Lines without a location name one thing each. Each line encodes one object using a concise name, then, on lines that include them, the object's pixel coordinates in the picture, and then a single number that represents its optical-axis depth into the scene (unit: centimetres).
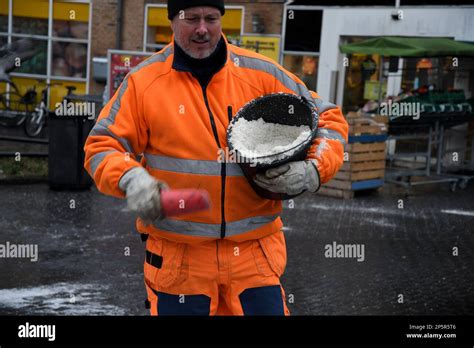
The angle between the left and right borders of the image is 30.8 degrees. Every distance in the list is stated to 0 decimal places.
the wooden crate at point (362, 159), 1238
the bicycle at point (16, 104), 1906
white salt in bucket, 333
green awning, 1348
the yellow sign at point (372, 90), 1750
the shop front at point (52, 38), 2067
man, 341
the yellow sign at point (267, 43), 1906
